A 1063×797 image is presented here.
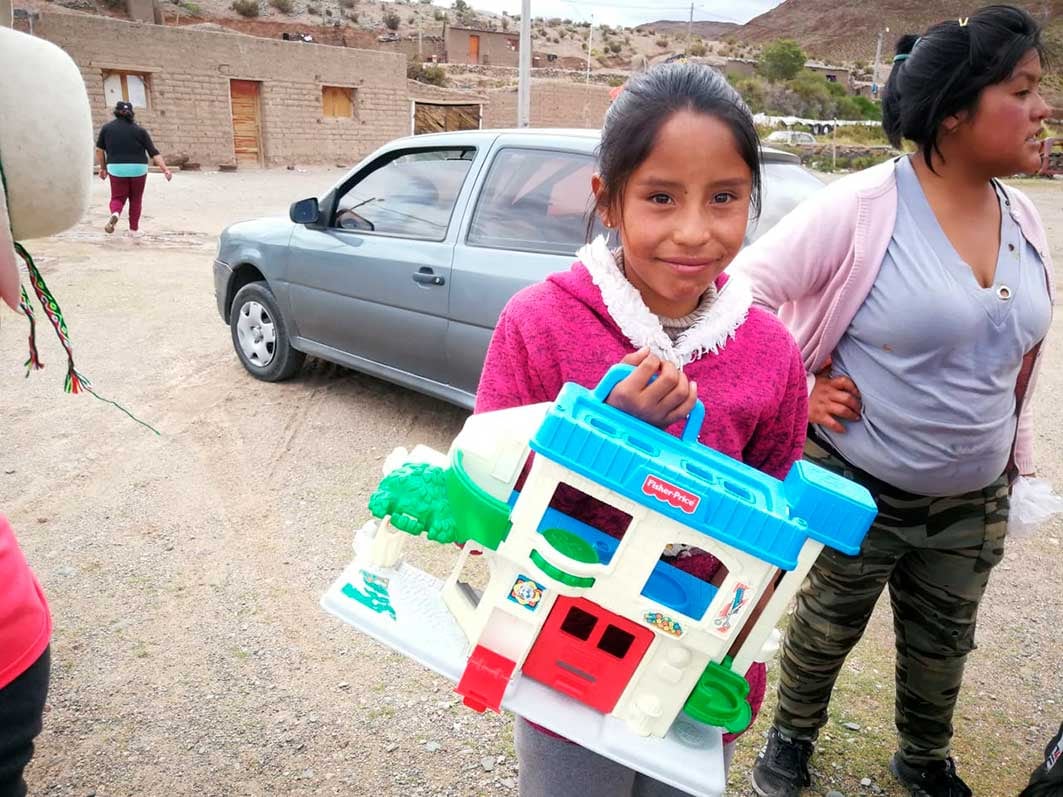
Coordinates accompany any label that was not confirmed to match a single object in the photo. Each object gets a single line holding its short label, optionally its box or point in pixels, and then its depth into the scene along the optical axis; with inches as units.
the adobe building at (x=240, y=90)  828.0
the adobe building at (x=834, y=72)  2618.1
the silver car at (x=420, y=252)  149.4
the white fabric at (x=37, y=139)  37.5
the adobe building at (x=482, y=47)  1942.7
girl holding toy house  46.5
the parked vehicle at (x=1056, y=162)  1155.0
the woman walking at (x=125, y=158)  418.0
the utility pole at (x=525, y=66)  634.0
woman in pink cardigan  68.0
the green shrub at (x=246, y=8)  1680.6
